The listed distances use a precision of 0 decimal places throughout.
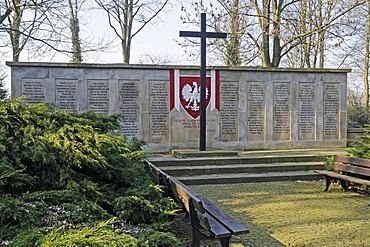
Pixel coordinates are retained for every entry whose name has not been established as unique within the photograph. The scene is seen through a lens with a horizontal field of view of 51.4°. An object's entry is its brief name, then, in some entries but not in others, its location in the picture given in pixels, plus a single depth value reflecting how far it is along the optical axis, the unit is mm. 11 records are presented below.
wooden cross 10058
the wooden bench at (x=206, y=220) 3514
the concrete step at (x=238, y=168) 8875
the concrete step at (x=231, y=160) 9336
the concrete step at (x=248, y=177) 8438
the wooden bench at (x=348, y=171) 7043
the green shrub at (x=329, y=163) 8289
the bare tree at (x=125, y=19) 22344
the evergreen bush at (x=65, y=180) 3076
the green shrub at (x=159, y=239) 3021
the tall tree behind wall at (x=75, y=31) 18359
